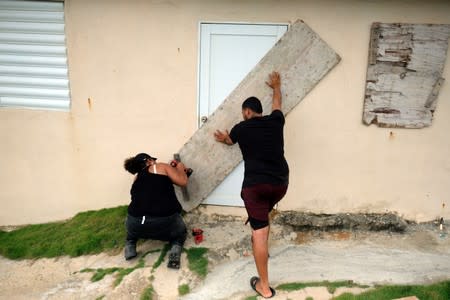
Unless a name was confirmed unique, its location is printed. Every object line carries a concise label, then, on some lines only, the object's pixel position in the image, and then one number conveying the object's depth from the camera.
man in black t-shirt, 3.80
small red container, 4.75
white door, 4.66
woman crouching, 4.34
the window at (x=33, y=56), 4.89
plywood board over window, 4.49
